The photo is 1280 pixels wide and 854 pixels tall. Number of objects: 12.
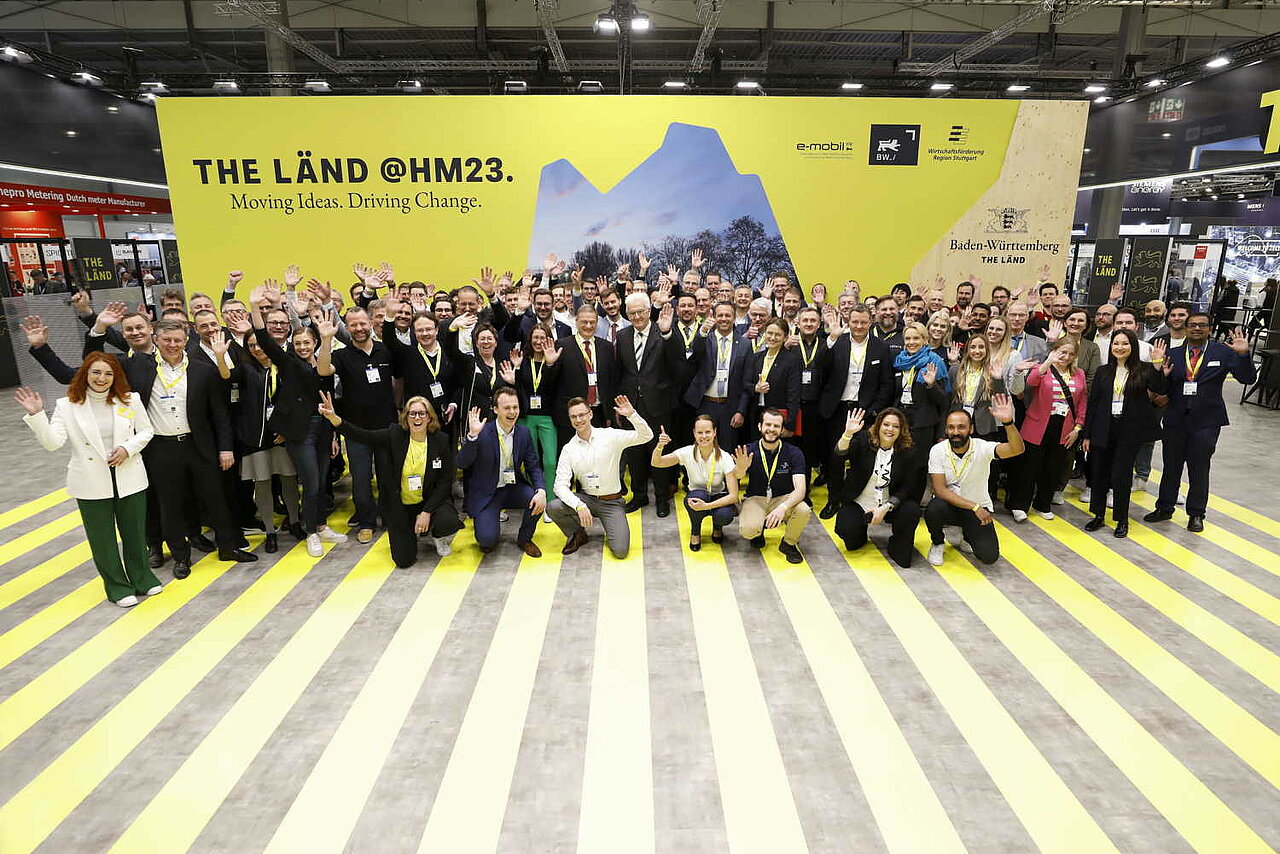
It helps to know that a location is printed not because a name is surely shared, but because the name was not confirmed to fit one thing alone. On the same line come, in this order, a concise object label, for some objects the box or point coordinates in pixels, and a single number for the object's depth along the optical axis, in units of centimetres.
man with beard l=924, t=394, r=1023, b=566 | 511
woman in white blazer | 418
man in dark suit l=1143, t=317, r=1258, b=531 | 550
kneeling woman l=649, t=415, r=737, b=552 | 540
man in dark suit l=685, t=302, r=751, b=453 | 615
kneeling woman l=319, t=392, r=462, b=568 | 521
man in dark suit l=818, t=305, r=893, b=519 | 602
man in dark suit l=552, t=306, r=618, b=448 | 596
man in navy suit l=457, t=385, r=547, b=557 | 532
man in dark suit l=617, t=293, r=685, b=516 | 600
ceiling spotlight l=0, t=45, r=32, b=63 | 1316
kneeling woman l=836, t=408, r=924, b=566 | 514
